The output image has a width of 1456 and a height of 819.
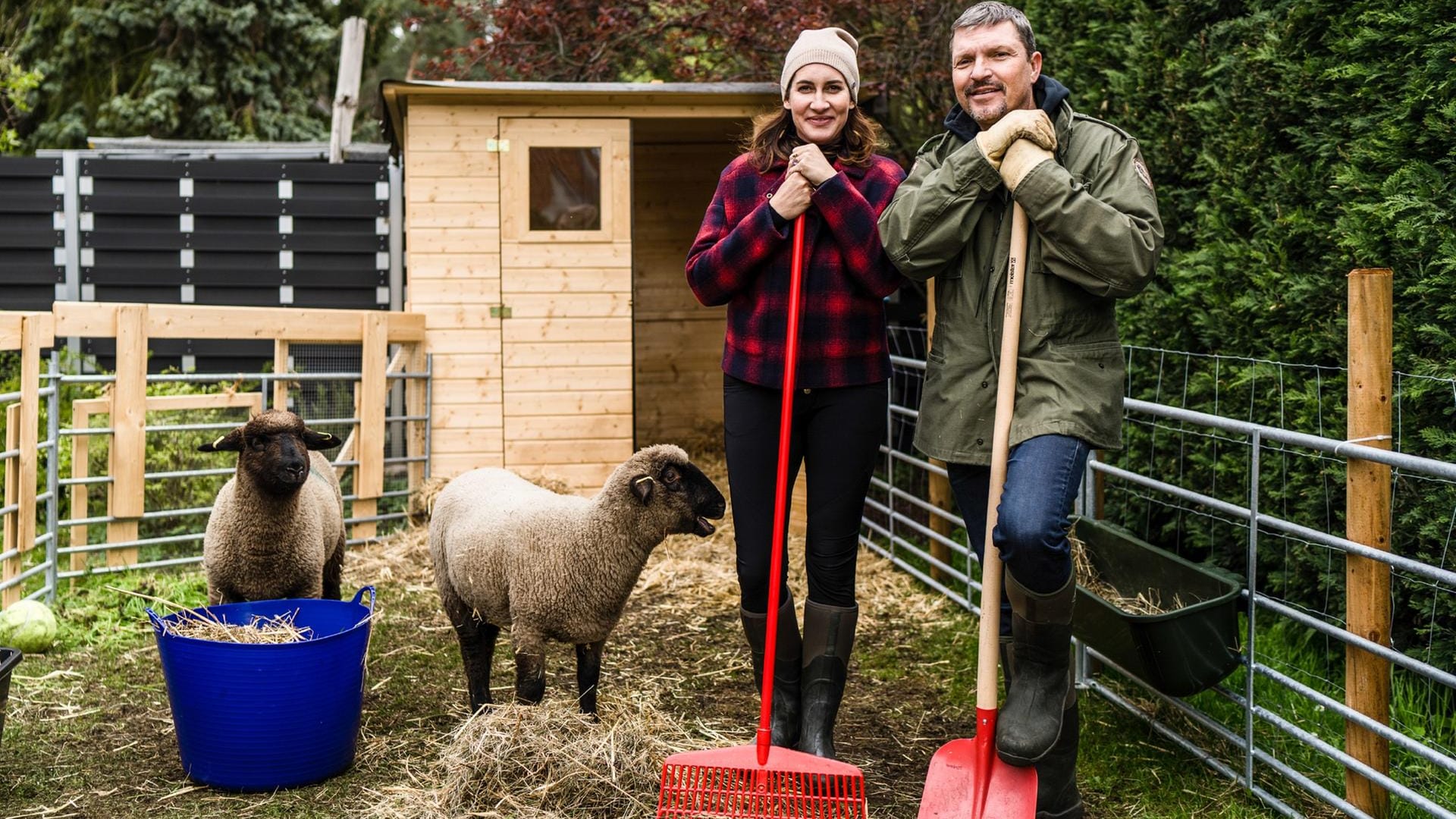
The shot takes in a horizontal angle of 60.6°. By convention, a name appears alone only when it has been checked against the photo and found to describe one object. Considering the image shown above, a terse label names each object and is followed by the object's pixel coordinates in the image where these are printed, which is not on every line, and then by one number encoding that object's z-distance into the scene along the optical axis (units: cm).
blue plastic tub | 391
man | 300
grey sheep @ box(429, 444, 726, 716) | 421
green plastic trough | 373
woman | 352
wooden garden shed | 875
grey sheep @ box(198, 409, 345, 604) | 468
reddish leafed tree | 827
